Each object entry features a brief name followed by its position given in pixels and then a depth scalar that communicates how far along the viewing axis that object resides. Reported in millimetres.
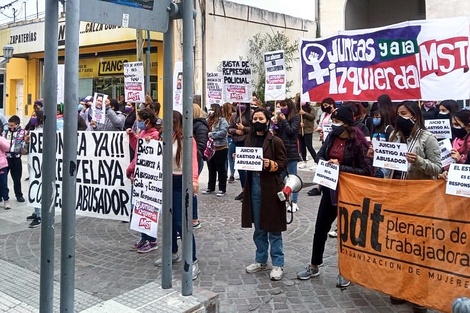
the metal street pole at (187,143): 4250
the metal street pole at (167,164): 4504
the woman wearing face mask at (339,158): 5016
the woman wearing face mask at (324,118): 7855
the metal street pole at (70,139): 3146
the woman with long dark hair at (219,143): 9805
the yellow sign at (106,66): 21000
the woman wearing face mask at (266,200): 5168
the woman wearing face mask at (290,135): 8367
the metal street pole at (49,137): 3193
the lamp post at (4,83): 27295
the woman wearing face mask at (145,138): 5812
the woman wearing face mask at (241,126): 9055
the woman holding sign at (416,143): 4602
